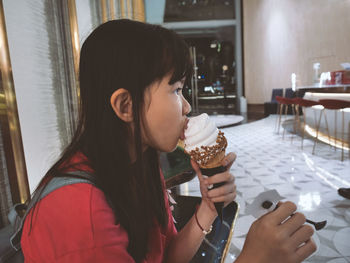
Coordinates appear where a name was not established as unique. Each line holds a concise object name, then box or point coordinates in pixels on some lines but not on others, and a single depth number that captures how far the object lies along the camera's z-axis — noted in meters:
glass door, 13.12
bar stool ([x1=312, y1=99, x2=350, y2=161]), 3.78
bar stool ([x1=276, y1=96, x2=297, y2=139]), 5.41
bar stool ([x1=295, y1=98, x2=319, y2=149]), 4.60
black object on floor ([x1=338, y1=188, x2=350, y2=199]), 2.70
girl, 0.49
